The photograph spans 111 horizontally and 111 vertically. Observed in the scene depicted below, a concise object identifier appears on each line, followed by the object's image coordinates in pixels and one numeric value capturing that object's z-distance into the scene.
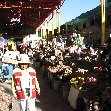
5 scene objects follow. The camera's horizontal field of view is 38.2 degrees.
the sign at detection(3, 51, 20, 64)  8.80
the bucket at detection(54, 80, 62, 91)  7.14
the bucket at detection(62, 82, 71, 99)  6.32
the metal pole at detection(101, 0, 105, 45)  13.48
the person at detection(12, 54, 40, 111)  3.83
